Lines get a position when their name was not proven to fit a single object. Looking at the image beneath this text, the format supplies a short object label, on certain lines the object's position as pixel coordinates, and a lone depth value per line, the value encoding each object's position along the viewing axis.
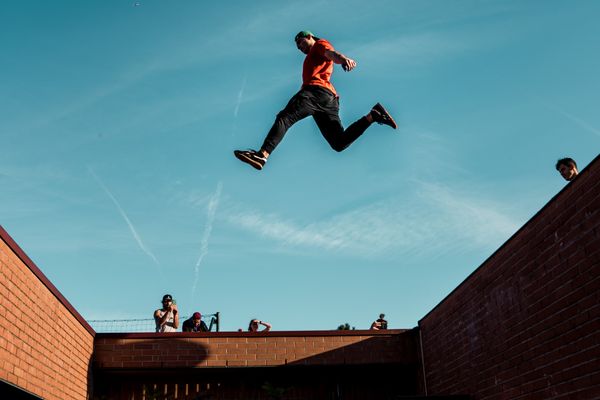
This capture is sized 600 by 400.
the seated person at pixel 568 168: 7.41
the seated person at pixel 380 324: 12.67
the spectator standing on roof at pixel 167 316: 11.79
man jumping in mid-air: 6.27
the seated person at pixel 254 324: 12.46
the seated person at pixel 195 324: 12.21
